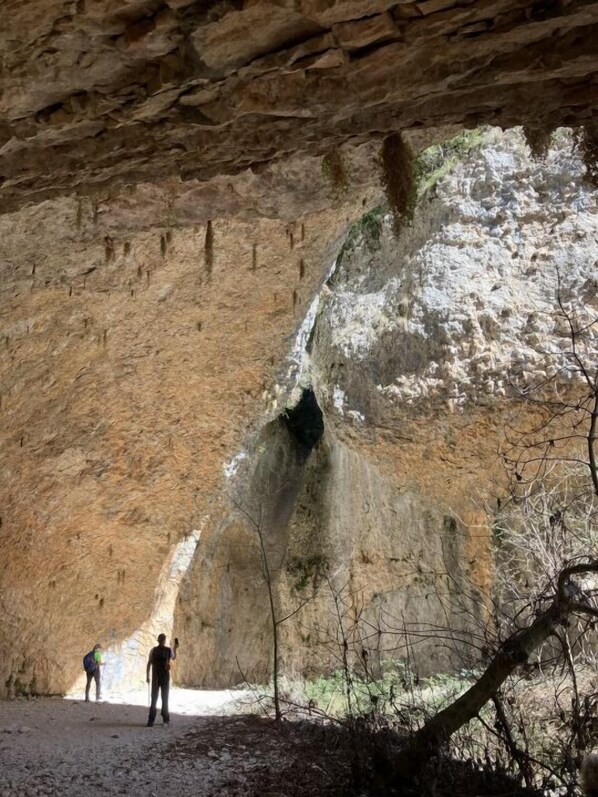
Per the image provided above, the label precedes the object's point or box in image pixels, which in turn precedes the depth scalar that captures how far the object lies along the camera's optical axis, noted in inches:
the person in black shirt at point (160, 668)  382.3
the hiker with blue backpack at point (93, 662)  528.7
